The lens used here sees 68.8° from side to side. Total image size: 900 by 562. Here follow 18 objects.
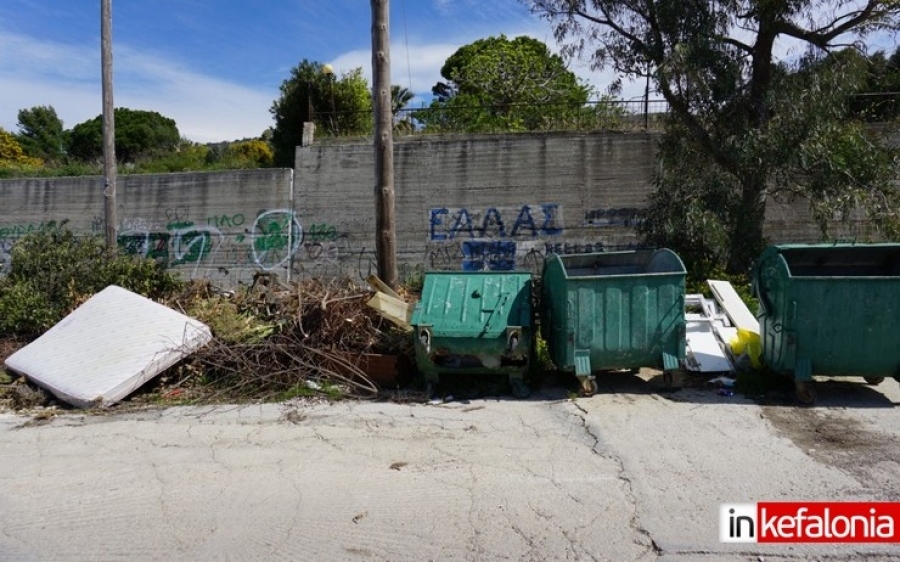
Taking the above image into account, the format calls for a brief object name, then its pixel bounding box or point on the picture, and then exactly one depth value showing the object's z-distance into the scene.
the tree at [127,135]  35.84
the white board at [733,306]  7.72
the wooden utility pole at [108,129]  11.29
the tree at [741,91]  9.91
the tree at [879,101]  12.06
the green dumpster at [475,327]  6.51
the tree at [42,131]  39.69
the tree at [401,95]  25.67
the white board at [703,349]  7.02
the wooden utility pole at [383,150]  8.38
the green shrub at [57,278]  9.05
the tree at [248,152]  22.20
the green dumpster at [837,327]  6.16
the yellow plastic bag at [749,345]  7.00
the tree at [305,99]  18.25
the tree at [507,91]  14.10
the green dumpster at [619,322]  6.50
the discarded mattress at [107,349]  6.86
